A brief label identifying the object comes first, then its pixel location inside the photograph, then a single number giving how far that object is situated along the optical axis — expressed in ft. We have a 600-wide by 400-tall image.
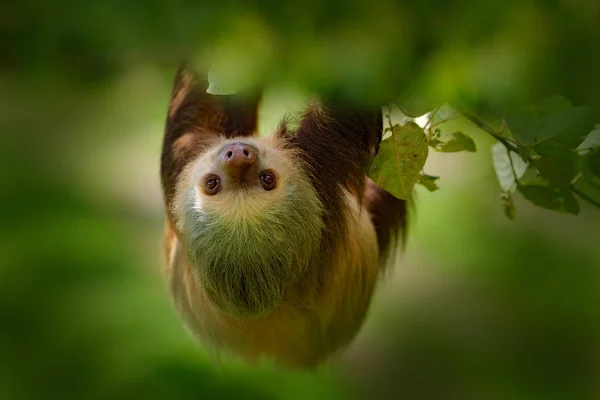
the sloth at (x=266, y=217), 11.03
